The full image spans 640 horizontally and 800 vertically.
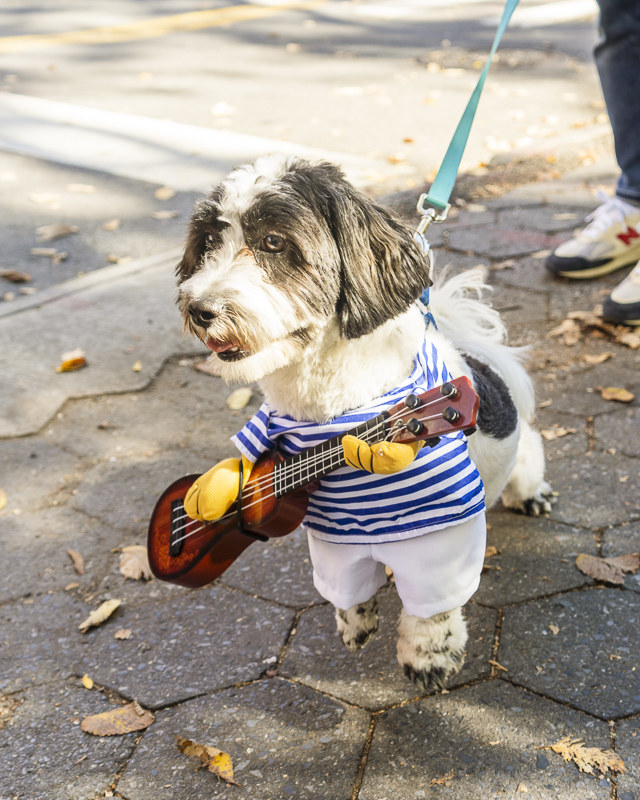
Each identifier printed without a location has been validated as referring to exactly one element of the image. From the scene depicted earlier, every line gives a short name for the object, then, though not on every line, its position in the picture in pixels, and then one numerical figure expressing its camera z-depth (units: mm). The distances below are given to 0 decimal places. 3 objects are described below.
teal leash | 2361
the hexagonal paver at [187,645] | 2312
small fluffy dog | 1842
